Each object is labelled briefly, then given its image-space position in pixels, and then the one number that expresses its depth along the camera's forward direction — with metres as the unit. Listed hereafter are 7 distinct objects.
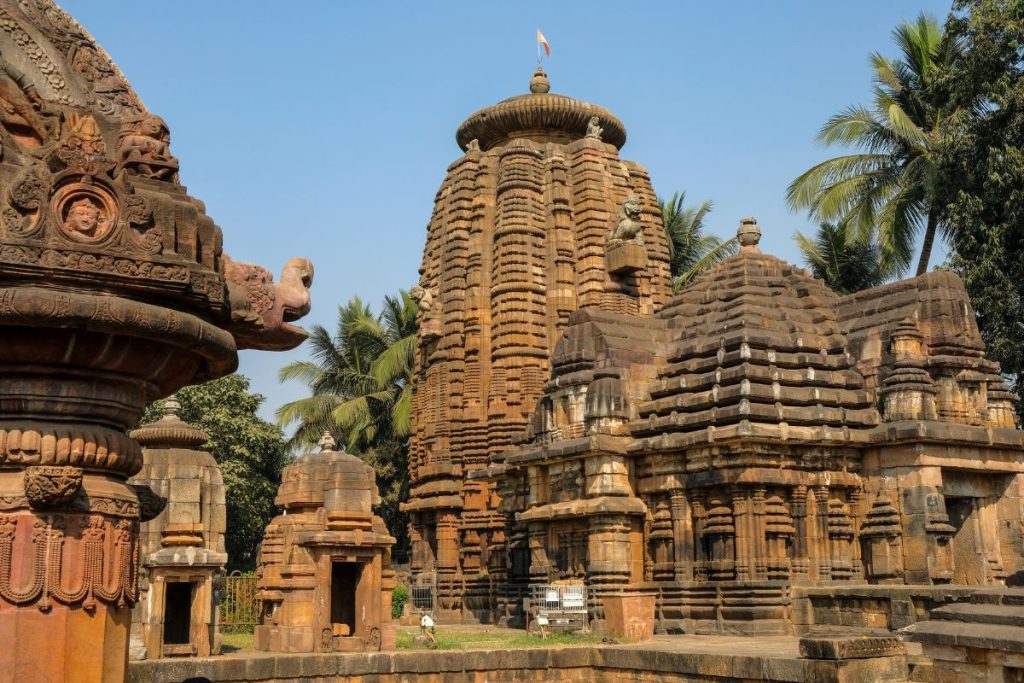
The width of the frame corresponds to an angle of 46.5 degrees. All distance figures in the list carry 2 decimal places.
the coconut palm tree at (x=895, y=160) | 28.08
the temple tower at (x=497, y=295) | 26.91
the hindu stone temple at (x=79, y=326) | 4.75
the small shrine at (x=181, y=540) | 16.52
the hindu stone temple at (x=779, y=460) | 17.47
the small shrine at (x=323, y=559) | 17.42
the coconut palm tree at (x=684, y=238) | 38.84
